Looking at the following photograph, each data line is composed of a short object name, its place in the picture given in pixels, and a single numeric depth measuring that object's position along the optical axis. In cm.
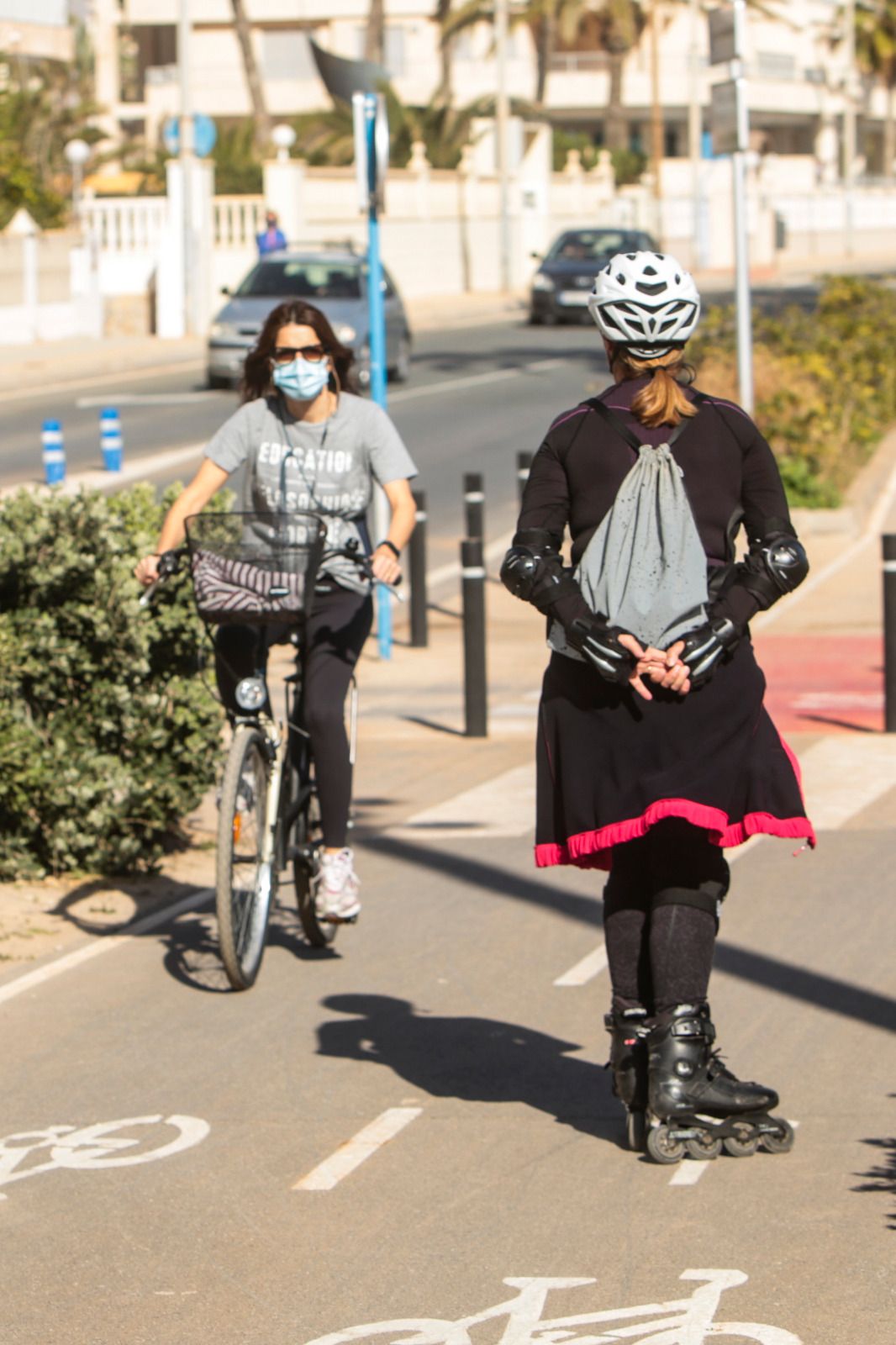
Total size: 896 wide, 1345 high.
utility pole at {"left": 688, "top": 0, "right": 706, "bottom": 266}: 6288
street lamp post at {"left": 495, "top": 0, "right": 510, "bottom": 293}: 5453
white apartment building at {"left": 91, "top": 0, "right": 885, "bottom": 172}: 8044
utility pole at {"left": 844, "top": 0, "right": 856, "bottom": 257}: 7869
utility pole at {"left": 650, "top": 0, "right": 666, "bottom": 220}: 6988
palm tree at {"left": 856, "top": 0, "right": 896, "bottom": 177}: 9450
